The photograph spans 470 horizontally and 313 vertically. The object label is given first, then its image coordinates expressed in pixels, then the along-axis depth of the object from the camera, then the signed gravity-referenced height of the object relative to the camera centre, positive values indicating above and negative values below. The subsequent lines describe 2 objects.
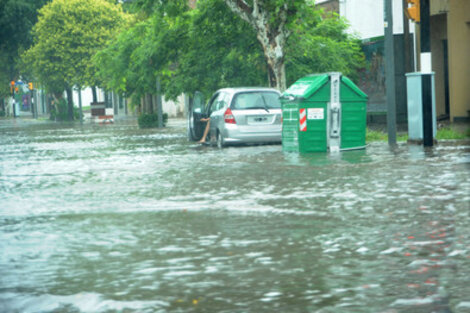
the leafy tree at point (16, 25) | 74.38 +6.94
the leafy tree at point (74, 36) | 64.06 +5.05
